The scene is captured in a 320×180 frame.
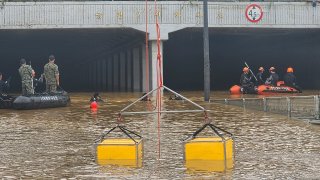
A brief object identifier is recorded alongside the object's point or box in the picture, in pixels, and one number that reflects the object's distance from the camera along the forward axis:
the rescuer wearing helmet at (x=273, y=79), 39.06
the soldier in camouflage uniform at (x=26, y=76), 26.08
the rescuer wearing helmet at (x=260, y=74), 39.42
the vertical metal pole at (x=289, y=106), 19.67
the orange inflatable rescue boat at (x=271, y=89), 37.03
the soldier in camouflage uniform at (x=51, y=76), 26.41
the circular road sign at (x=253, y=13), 40.66
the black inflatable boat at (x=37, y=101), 24.81
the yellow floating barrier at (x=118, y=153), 11.30
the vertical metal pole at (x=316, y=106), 17.79
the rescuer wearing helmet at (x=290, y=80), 39.19
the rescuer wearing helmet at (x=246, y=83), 38.17
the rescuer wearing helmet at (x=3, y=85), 26.20
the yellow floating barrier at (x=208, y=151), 11.02
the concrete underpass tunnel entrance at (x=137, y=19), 39.28
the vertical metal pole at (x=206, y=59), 28.81
